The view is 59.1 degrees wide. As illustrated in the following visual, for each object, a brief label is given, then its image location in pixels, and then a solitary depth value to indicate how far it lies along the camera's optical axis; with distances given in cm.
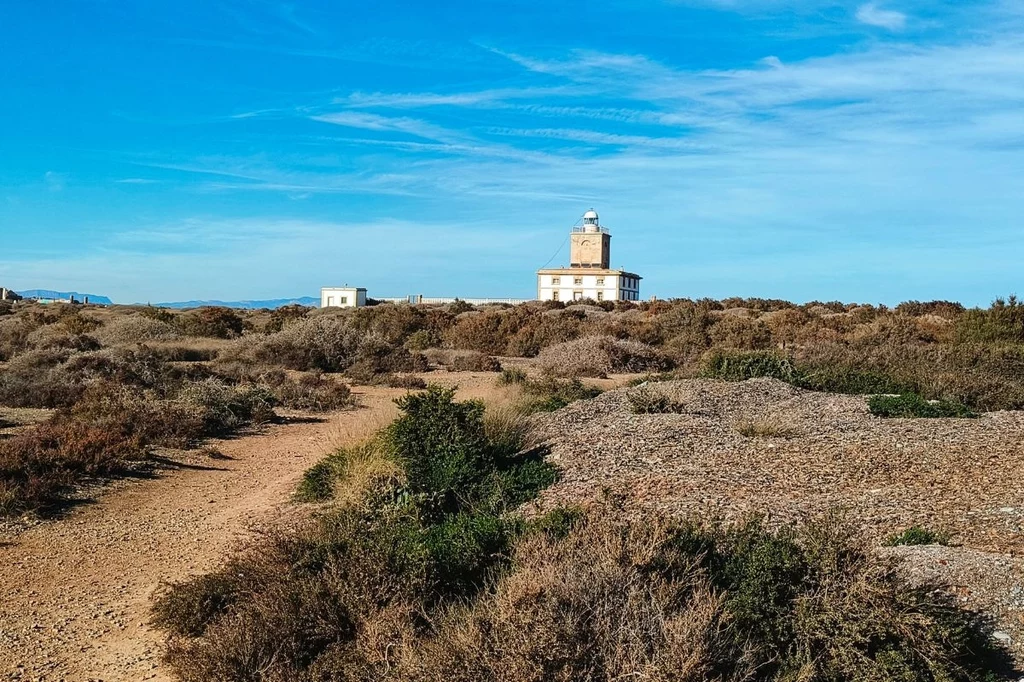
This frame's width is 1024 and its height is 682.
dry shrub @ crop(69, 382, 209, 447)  1395
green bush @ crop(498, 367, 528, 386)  2053
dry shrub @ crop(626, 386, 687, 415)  1451
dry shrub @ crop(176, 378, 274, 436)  1600
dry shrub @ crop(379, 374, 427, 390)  2394
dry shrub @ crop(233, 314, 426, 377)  2736
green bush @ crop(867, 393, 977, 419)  1393
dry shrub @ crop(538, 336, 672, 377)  2761
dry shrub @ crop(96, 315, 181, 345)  3175
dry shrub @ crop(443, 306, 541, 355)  3450
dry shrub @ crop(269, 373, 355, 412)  1975
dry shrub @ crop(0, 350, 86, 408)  1742
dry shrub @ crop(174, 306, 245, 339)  3572
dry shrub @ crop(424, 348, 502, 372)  2831
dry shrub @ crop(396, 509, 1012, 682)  398
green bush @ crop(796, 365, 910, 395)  1775
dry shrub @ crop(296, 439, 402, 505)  925
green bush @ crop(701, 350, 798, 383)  1886
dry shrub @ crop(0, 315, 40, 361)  2912
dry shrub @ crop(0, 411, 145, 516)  1003
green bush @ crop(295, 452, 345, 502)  1025
